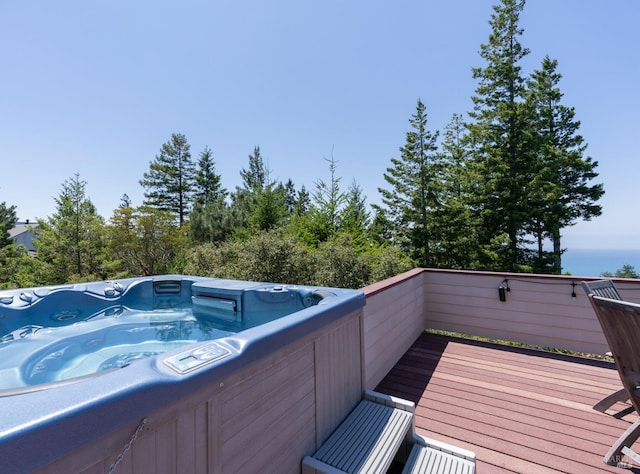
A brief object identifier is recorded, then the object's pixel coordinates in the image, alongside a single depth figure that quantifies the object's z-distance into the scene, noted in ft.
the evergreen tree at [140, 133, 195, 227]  57.31
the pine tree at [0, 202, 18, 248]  44.83
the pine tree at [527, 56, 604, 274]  35.24
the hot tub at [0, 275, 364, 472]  1.98
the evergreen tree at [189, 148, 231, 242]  39.78
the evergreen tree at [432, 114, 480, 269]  37.47
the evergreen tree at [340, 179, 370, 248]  29.50
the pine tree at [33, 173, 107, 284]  28.22
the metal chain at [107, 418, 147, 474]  2.24
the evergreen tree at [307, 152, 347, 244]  30.12
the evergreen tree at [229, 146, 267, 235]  36.48
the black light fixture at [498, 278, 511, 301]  10.37
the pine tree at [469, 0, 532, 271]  35.22
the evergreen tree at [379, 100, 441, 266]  37.86
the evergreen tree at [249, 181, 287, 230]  30.42
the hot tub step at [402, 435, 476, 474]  4.49
